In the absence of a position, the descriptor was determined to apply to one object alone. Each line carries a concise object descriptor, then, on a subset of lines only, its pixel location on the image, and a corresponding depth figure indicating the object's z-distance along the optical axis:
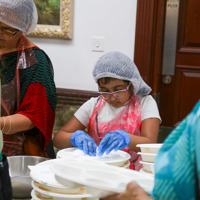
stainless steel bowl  1.52
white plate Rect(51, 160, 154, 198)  0.99
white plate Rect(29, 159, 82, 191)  1.30
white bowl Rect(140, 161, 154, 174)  1.48
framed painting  3.29
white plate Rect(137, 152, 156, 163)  1.49
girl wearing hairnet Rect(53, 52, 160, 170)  2.08
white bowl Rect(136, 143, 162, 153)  1.52
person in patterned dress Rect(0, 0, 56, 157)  1.94
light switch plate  3.25
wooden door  3.15
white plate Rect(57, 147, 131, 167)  1.55
